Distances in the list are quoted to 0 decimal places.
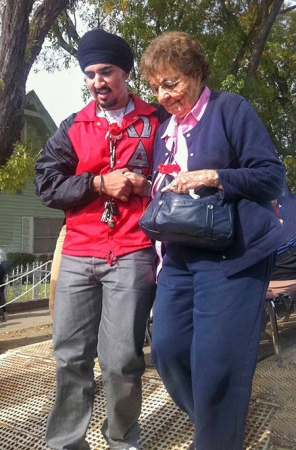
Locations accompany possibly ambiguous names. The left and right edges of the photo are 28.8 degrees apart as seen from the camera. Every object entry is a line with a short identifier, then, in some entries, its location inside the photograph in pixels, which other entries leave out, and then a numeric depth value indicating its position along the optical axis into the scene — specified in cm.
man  262
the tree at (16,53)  725
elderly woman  219
